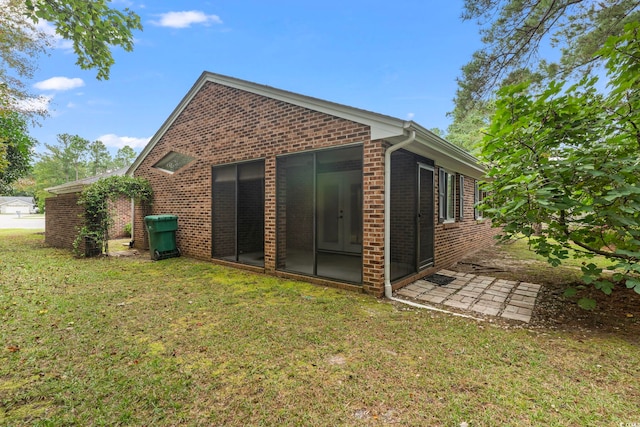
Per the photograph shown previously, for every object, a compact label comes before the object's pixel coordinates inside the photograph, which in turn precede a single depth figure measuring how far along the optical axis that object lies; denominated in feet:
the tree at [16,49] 31.30
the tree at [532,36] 17.65
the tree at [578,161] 10.41
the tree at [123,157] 182.09
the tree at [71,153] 143.95
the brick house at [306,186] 14.98
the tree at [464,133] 67.20
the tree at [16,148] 40.52
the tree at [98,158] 168.25
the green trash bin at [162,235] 24.23
